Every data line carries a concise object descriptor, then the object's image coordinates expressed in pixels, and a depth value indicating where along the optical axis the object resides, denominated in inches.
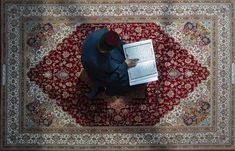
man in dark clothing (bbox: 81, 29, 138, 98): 112.3
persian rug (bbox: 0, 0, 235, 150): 144.7
